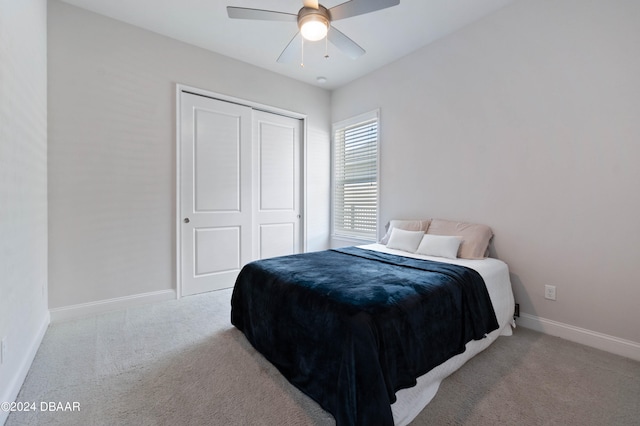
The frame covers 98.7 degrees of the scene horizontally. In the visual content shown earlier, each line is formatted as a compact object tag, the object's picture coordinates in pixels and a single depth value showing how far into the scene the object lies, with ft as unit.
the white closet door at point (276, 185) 12.79
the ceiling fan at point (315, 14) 6.20
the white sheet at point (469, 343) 4.58
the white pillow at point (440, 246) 8.45
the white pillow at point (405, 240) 9.48
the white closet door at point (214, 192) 10.81
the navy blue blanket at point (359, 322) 4.13
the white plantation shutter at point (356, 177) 13.01
